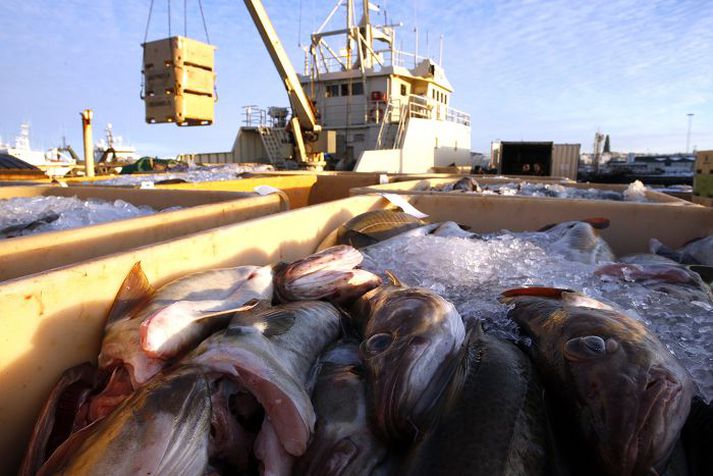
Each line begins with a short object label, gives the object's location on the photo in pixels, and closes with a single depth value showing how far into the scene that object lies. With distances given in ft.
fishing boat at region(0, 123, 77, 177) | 106.11
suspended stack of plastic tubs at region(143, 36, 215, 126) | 27.71
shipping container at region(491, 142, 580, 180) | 54.39
